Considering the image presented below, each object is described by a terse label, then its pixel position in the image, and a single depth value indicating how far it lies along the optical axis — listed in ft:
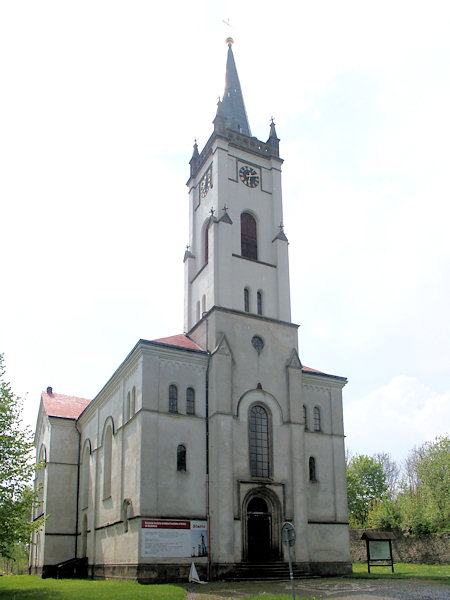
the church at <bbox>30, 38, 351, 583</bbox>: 100.01
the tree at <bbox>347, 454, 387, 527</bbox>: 253.44
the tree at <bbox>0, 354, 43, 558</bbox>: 86.99
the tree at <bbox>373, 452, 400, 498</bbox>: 305.53
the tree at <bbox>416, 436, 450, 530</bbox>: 159.63
